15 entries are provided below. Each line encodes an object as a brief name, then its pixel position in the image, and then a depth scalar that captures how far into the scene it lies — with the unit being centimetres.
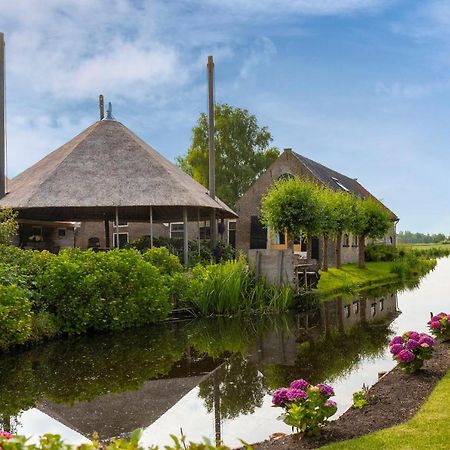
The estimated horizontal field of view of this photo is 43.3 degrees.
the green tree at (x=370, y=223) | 3097
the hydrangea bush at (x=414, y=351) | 794
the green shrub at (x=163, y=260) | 1648
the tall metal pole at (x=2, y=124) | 2150
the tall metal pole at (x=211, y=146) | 2294
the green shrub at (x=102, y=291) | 1341
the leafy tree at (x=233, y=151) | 4791
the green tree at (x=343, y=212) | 2780
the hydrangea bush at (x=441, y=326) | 1018
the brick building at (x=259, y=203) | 3331
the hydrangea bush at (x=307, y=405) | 583
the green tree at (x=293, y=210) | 2270
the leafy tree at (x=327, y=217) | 2406
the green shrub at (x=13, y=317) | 1116
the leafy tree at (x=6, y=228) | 1579
